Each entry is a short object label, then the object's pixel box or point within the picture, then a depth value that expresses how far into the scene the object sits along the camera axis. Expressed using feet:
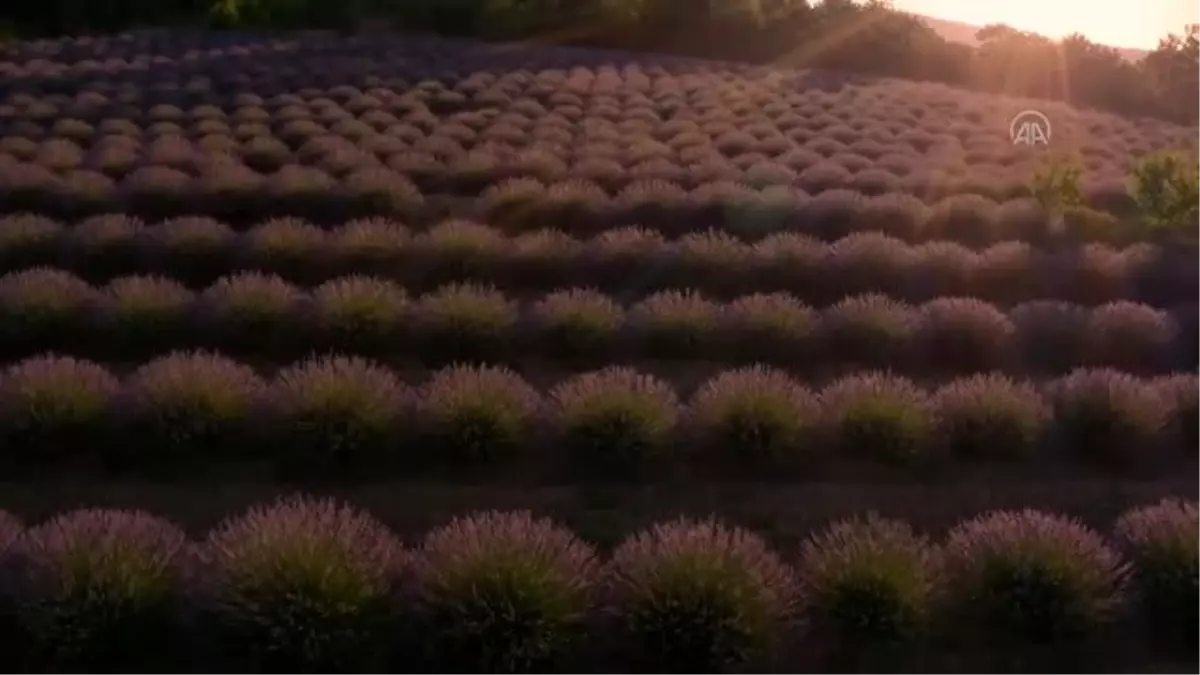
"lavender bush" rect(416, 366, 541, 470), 22.09
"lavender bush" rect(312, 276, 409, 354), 28.30
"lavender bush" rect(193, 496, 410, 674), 14.48
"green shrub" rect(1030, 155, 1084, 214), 47.34
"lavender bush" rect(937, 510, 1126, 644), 16.56
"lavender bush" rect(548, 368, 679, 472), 22.02
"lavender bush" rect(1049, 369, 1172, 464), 24.12
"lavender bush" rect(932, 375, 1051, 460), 23.52
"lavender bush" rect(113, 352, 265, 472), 21.77
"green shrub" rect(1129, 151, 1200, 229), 44.29
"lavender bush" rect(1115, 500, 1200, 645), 17.15
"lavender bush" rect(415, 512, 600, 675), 14.69
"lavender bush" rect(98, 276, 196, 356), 28.25
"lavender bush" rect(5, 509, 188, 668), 14.64
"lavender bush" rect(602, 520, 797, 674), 14.93
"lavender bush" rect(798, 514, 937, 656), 16.10
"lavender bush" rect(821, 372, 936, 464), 22.90
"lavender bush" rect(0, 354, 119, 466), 21.52
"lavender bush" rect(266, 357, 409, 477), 21.66
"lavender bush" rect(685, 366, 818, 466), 22.50
